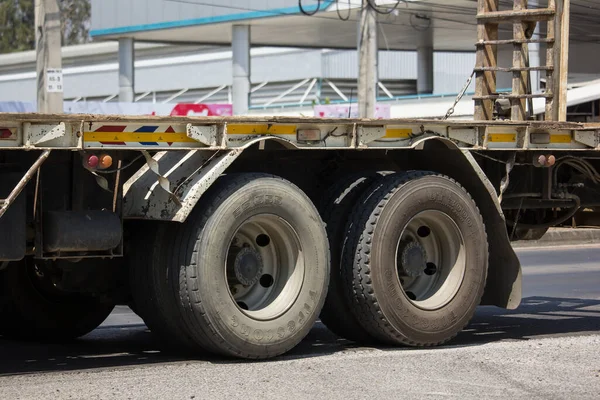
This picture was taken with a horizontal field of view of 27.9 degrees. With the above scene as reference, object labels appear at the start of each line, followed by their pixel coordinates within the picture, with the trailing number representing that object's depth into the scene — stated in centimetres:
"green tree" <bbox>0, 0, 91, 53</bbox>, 8288
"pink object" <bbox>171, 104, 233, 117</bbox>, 3506
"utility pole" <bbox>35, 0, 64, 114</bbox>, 1931
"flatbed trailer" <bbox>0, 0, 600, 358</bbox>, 732
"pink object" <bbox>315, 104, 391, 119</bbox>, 3359
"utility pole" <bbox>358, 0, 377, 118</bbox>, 2644
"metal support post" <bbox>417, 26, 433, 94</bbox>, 4962
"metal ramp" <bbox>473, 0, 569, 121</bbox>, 1030
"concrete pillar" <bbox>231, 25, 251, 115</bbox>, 4325
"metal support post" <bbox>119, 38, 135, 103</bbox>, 4653
